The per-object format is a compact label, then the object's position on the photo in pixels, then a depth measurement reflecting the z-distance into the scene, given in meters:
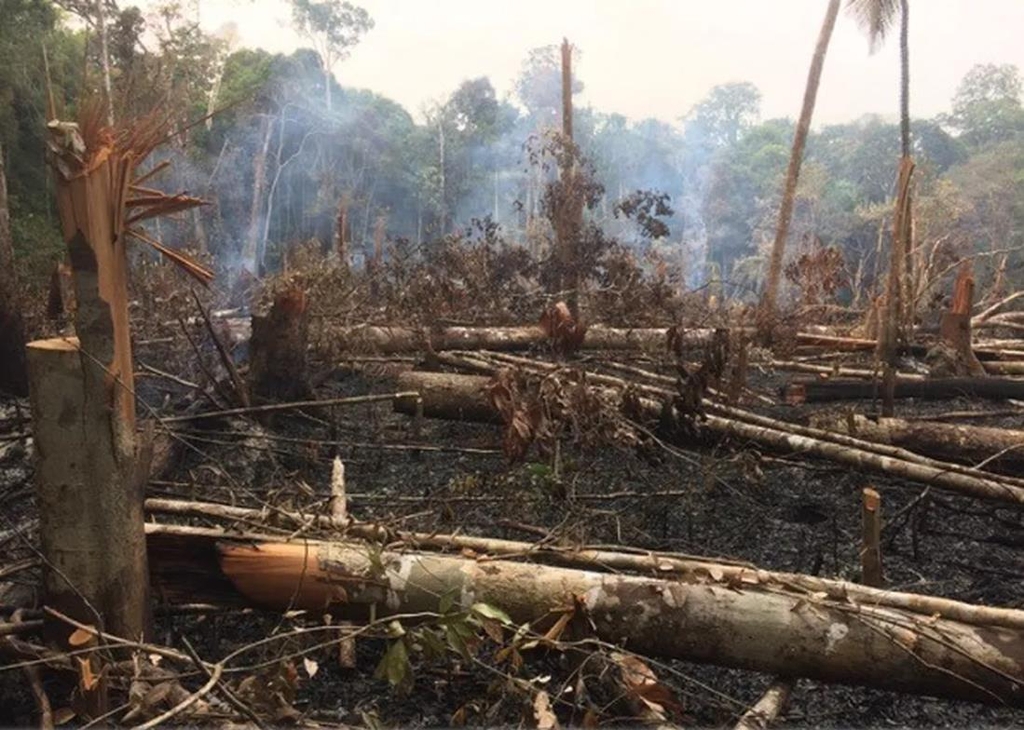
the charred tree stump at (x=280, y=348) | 5.35
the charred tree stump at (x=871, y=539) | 2.57
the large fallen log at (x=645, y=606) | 2.07
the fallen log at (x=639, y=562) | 2.18
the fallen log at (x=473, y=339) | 7.49
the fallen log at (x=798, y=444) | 3.64
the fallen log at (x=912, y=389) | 6.36
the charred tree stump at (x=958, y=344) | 7.18
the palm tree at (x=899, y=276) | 7.52
